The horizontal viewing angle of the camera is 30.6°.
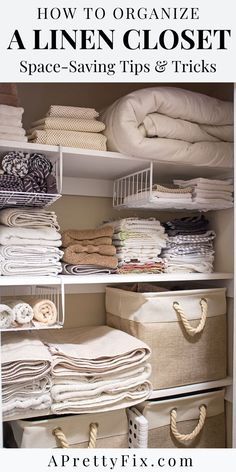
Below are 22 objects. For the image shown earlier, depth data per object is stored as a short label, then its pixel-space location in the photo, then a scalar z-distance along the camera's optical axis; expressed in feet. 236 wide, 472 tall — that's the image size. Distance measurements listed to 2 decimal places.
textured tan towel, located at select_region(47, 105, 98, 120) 4.50
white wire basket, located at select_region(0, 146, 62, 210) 4.00
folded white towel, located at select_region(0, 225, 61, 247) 4.17
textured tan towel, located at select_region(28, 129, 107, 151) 4.35
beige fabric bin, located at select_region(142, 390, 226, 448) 4.75
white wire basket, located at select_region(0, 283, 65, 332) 4.53
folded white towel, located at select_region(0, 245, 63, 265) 4.15
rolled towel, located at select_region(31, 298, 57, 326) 4.13
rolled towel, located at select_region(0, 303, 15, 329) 3.90
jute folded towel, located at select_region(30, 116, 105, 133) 4.43
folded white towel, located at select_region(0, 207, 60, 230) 4.23
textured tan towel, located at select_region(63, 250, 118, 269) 4.58
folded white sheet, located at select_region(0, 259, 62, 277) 4.13
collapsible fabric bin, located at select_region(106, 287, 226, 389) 4.76
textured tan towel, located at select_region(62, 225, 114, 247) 4.71
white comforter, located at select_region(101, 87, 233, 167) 4.49
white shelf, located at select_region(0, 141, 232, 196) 4.33
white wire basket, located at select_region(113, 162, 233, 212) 4.78
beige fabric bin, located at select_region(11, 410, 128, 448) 4.14
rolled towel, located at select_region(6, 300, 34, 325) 3.97
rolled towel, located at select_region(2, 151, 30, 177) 4.10
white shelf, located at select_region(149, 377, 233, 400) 4.73
